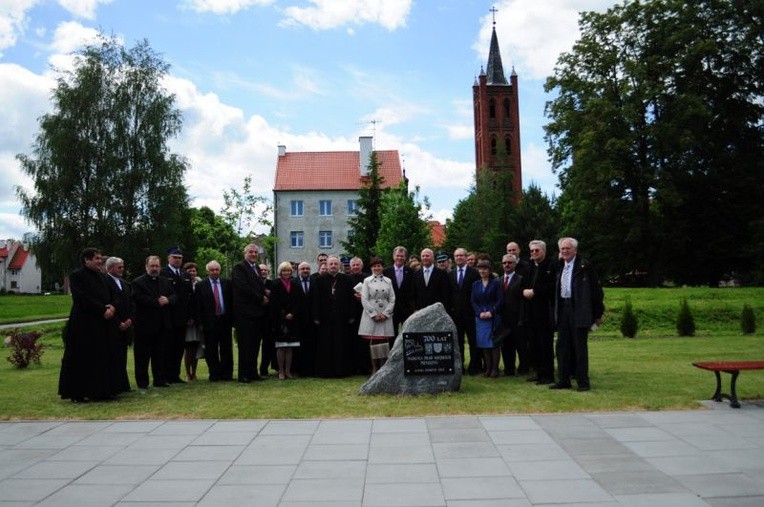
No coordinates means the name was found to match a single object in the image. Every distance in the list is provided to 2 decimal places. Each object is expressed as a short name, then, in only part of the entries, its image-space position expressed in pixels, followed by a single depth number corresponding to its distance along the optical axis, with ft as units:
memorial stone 31.24
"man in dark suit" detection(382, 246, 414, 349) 39.17
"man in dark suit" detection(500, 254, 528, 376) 36.70
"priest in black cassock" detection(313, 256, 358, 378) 38.60
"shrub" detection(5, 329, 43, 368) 47.06
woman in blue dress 36.65
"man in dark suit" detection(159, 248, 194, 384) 36.58
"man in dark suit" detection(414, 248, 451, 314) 38.09
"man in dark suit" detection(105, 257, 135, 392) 32.50
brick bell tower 252.01
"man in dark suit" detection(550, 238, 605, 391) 31.73
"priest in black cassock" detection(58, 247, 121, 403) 30.76
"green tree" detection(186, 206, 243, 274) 118.50
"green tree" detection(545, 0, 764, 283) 109.91
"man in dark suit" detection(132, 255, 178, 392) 35.12
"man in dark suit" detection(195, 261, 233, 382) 37.73
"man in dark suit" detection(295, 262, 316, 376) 38.93
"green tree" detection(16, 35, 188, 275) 108.47
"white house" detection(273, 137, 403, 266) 194.29
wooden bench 26.61
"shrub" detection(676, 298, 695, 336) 62.80
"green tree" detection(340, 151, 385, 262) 140.56
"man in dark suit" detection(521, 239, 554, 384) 33.86
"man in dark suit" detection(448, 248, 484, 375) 38.60
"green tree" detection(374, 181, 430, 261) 124.67
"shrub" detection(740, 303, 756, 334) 63.41
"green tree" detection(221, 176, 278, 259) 121.39
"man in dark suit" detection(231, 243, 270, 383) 36.99
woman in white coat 36.45
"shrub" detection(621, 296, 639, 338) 63.10
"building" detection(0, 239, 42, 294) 317.22
